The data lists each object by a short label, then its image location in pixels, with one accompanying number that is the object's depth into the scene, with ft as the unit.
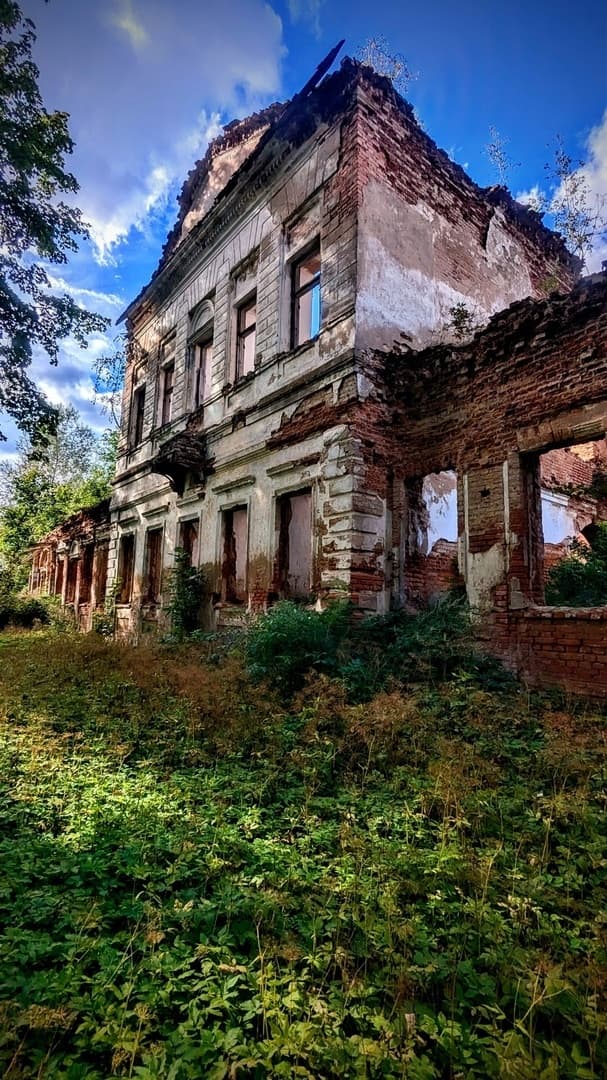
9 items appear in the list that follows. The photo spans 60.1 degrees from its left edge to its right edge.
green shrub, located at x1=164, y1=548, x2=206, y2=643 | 39.34
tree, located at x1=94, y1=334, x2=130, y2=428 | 84.48
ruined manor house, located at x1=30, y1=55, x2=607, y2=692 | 22.75
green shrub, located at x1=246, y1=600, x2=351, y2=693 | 21.94
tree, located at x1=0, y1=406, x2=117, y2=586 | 98.53
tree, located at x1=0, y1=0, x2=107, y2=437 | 40.40
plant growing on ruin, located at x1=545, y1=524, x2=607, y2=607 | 26.24
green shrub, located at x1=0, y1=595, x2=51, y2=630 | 62.80
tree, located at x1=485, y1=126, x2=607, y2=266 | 45.24
